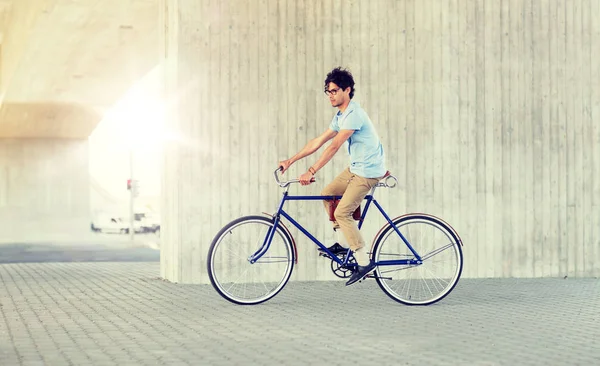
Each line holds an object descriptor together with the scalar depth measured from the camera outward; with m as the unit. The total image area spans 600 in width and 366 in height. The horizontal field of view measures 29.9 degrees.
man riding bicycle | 8.66
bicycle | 8.60
